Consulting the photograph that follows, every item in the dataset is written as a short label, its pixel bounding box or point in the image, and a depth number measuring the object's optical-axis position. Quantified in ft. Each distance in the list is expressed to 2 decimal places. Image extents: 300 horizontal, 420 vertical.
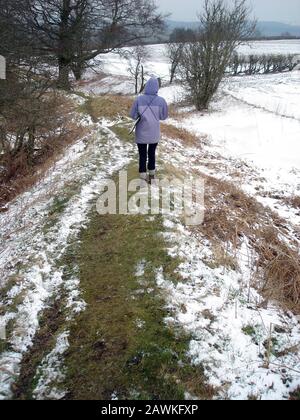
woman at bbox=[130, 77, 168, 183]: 21.91
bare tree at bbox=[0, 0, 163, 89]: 83.20
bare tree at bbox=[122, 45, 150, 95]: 103.65
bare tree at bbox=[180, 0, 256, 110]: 69.26
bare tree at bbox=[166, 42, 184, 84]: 140.03
